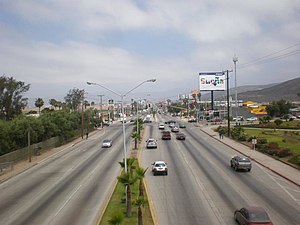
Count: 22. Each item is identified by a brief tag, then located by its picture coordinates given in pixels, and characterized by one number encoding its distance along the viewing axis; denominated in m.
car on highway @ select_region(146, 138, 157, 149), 54.22
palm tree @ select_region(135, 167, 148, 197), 20.95
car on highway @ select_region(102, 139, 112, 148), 59.10
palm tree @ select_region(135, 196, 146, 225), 17.77
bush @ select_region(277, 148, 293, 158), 41.17
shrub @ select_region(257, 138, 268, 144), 50.83
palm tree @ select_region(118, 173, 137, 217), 20.08
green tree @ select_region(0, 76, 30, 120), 80.25
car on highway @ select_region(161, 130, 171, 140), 66.74
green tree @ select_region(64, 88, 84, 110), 170.05
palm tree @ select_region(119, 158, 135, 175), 24.94
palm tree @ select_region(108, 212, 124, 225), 15.14
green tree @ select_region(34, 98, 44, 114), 138.55
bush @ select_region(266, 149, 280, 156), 42.92
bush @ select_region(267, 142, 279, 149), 45.30
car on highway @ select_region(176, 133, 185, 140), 66.19
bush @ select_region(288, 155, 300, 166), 36.20
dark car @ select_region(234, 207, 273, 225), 17.06
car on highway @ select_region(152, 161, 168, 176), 33.44
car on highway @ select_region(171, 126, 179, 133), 83.31
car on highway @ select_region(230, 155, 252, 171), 34.38
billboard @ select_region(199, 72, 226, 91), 113.25
